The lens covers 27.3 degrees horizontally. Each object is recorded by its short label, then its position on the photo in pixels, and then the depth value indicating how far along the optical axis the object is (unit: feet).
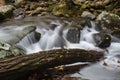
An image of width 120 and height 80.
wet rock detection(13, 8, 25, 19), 40.42
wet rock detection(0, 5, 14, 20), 38.52
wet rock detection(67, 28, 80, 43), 29.61
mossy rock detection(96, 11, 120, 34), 33.60
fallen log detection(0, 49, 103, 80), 17.33
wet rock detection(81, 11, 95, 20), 37.03
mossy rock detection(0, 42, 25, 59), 20.35
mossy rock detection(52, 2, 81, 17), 39.72
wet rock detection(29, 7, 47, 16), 41.04
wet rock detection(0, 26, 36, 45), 26.94
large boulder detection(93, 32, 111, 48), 28.19
